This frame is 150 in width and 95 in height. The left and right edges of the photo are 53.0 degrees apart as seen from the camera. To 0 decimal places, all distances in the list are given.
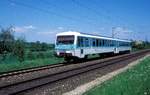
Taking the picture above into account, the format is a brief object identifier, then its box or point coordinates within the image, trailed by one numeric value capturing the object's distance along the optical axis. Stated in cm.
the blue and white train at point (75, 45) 1445
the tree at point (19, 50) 1547
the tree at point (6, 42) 1472
